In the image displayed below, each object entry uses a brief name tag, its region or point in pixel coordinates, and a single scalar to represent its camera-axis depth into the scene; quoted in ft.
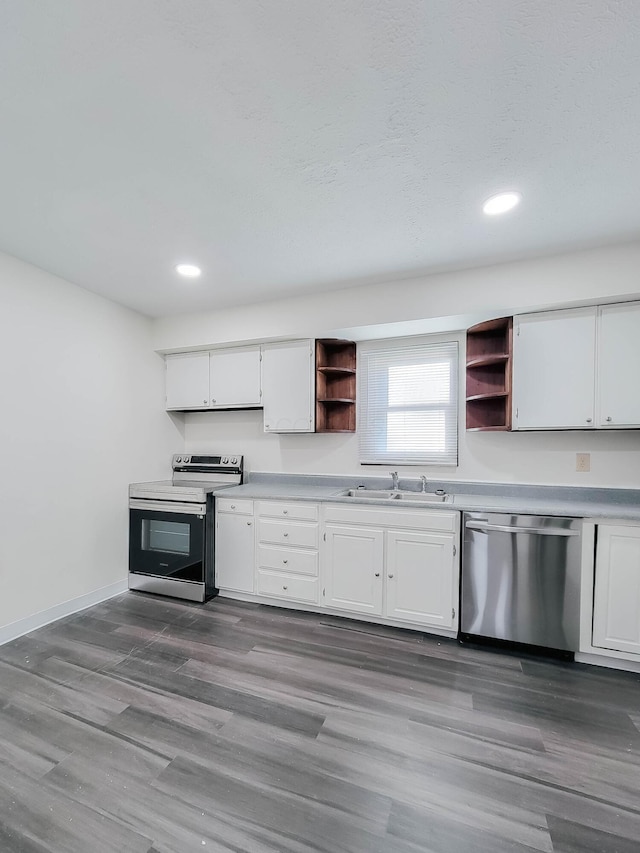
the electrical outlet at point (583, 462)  8.94
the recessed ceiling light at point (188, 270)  8.66
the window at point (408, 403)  10.26
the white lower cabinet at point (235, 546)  10.09
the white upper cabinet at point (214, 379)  11.35
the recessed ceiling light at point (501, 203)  6.13
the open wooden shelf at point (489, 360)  8.94
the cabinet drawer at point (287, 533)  9.43
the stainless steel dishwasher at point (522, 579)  7.47
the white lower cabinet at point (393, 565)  8.25
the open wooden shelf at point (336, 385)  10.91
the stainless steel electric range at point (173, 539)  10.14
